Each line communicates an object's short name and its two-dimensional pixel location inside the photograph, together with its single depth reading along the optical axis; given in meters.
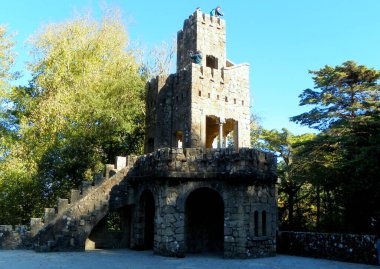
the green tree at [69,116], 20.36
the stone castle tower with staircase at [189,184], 12.98
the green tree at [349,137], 14.13
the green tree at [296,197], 18.66
